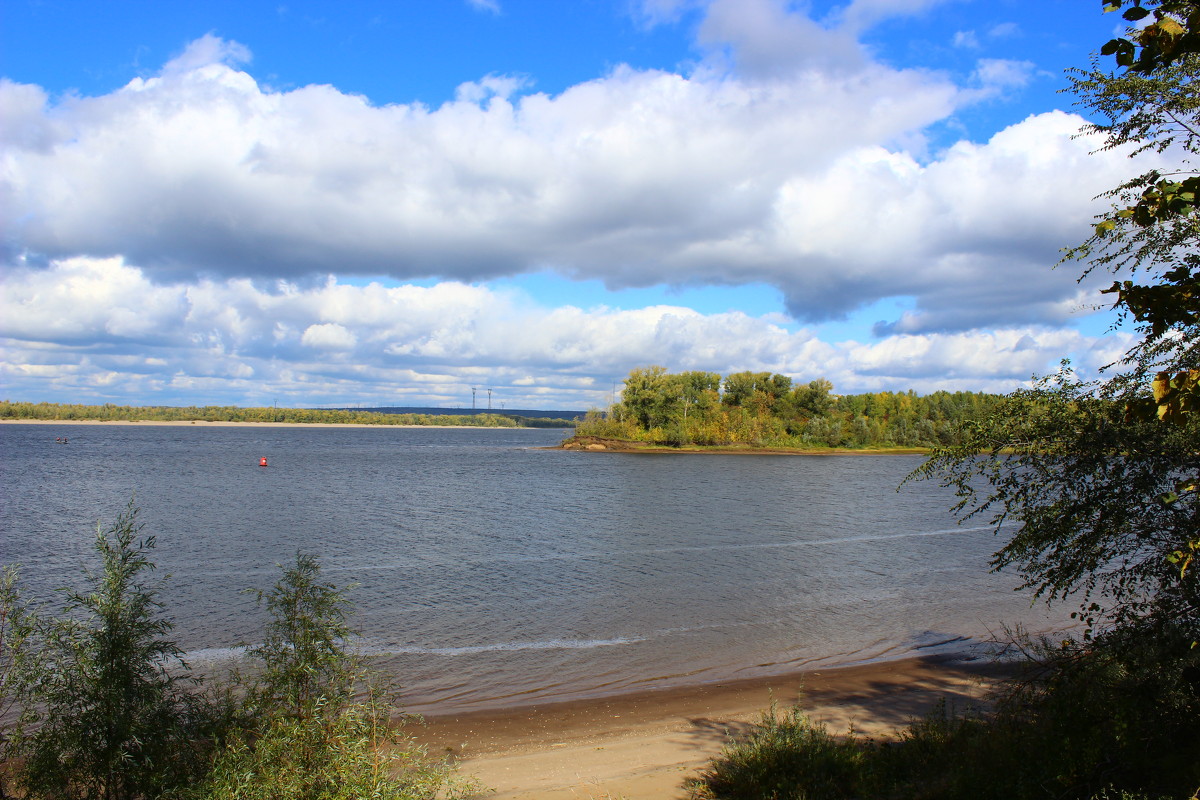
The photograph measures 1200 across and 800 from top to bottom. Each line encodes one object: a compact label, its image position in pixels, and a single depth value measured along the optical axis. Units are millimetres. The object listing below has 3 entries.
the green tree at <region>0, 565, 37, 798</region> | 8594
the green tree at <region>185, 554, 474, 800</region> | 7934
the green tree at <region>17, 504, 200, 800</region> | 8734
